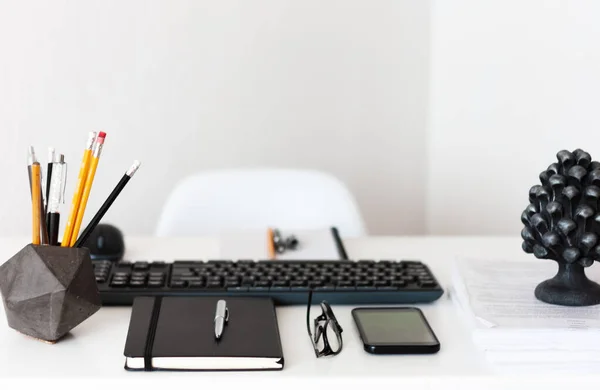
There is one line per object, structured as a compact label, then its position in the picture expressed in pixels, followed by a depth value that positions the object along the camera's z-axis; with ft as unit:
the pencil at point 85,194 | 2.97
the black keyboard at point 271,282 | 3.41
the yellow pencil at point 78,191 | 2.95
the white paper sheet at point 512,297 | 2.88
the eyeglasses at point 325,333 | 2.86
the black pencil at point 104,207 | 3.00
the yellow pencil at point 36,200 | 2.86
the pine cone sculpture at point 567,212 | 2.93
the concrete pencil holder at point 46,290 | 2.81
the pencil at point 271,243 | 4.38
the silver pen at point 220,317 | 2.87
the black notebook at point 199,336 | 2.67
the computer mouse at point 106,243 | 4.04
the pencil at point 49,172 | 2.98
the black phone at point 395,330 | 2.84
